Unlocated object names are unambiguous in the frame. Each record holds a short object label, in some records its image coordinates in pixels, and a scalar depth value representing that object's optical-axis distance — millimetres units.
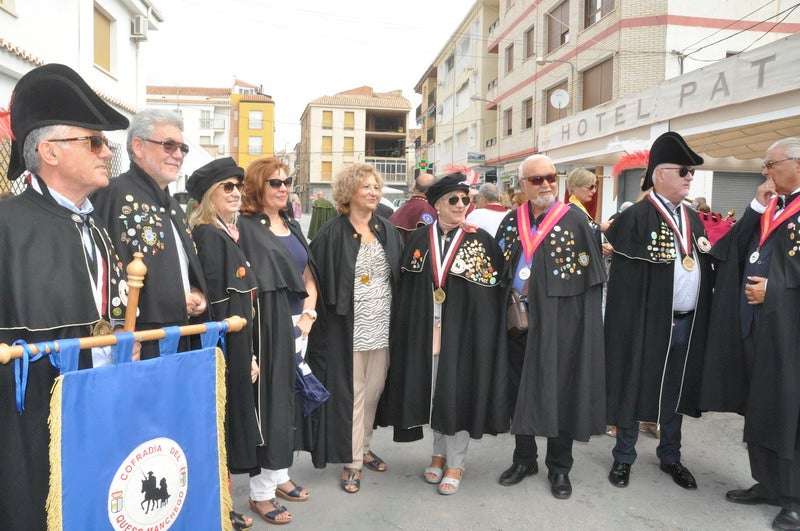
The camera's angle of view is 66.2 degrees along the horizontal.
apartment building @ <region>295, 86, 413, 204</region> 61719
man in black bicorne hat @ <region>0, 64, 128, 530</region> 2160
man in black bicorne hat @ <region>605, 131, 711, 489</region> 4176
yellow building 60312
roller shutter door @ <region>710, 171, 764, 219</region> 16062
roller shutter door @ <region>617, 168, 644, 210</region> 16406
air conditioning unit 16453
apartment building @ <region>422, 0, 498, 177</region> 33312
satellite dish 19922
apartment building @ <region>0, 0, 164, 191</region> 9906
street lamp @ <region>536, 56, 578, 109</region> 19922
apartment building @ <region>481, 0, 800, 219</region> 8955
